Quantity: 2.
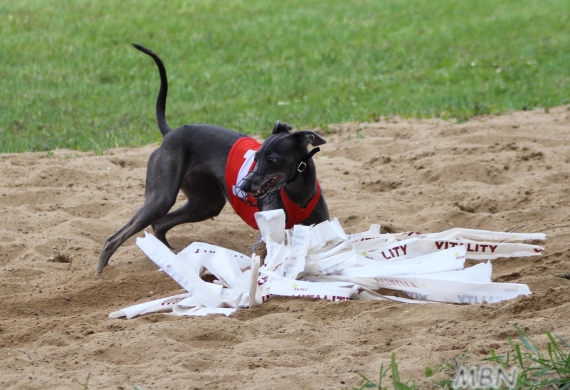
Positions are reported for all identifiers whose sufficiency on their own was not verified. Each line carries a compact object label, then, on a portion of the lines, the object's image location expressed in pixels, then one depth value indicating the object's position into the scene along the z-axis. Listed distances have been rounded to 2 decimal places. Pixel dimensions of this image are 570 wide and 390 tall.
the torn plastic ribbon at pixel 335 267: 8.62
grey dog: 10.61
